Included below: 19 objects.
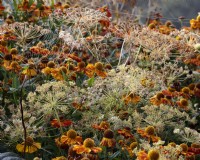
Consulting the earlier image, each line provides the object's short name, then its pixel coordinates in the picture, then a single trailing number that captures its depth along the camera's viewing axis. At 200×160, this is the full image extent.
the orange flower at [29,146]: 2.93
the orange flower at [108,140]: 2.98
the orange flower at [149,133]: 3.12
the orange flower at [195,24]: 5.50
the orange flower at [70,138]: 2.93
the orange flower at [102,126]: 3.06
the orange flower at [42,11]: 5.67
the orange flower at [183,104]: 3.69
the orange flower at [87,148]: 2.71
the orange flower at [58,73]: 3.65
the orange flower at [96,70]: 3.79
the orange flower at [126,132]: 3.12
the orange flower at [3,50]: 3.76
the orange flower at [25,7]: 5.54
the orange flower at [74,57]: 3.92
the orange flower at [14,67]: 3.67
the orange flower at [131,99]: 3.59
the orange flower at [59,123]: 3.10
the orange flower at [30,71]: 3.49
